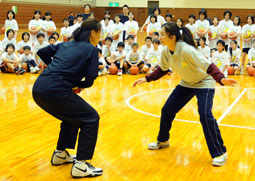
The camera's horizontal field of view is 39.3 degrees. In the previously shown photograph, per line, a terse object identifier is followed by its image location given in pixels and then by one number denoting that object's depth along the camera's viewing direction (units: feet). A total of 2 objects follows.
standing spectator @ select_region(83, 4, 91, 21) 42.70
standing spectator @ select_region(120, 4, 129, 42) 43.55
